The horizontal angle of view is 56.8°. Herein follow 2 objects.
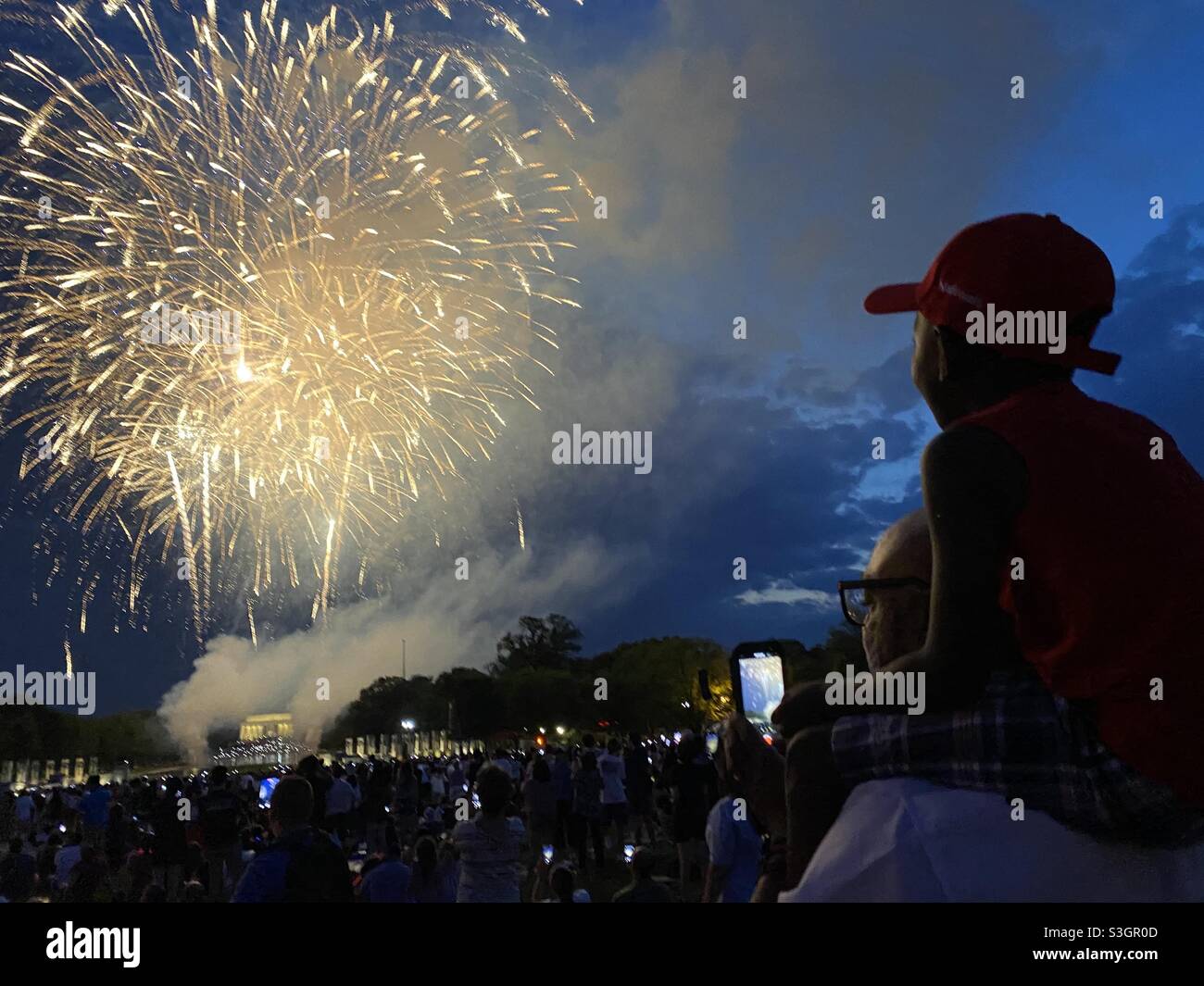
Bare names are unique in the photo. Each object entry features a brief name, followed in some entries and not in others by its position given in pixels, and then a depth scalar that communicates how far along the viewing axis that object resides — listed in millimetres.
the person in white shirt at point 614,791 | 16672
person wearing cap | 1172
